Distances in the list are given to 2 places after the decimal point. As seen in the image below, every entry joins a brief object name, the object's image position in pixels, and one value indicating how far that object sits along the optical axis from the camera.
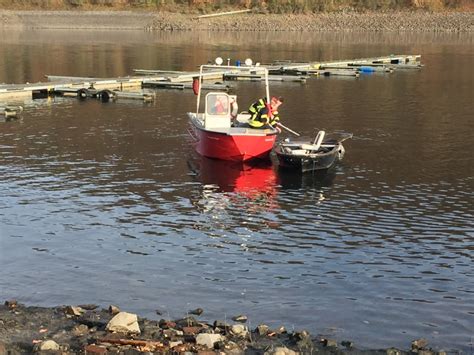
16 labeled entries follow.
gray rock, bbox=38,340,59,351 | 12.12
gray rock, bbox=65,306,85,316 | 14.23
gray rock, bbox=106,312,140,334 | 12.95
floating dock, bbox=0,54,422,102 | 48.72
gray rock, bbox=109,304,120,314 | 14.36
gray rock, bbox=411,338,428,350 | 13.26
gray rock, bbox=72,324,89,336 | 12.98
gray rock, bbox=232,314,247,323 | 14.57
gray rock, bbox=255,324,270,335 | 13.55
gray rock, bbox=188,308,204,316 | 14.93
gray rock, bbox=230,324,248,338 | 13.16
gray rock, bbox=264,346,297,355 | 12.12
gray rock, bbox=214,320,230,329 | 13.58
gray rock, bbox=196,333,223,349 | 12.45
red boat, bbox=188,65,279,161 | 28.67
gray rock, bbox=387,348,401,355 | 12.88
